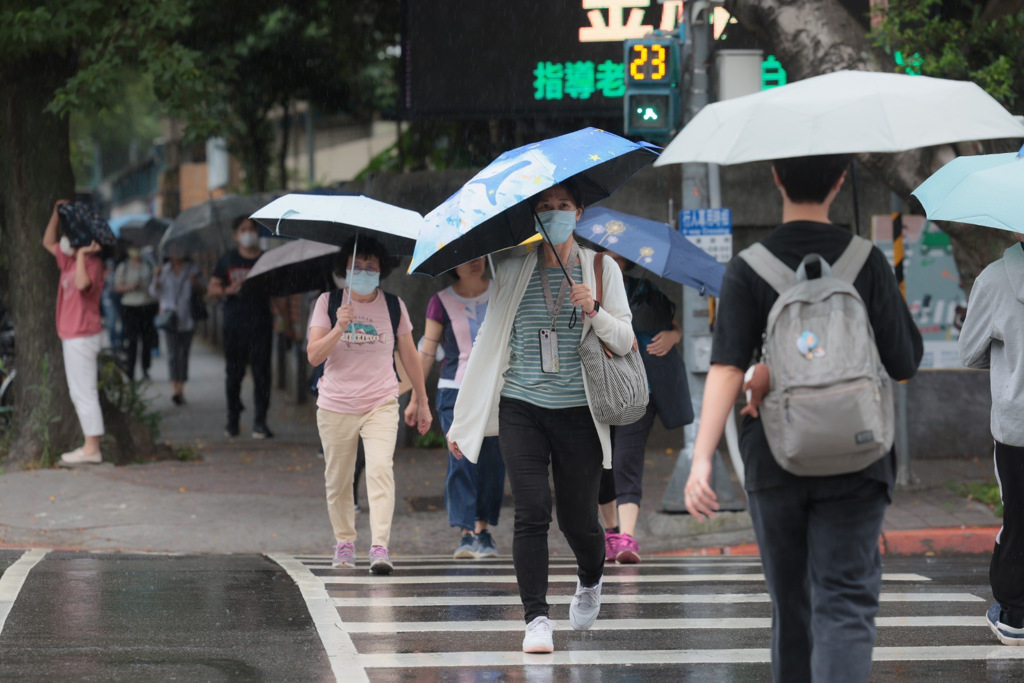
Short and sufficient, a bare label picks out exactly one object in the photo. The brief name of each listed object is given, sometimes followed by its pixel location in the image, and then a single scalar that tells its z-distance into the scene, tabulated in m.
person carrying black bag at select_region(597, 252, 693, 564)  16.59
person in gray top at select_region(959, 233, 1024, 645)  11.21
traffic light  20.25
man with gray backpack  7.37
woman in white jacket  11.04
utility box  18.61
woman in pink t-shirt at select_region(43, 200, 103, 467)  21.53
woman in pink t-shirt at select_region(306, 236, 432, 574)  15.52
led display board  25.70
